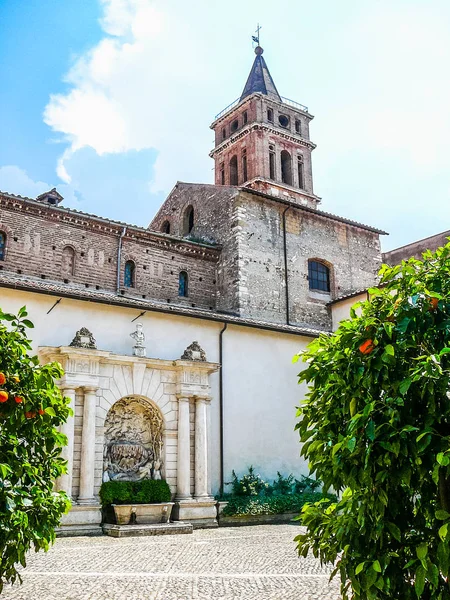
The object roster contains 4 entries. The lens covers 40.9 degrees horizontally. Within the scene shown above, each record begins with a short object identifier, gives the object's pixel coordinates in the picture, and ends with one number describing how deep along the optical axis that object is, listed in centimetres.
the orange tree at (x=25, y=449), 462
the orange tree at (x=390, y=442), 376
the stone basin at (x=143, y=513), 1439
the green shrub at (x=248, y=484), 1714
